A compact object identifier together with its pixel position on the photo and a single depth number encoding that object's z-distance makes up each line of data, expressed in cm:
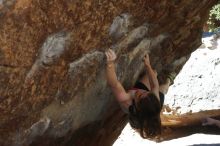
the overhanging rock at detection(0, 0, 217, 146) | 359
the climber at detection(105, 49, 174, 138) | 463
